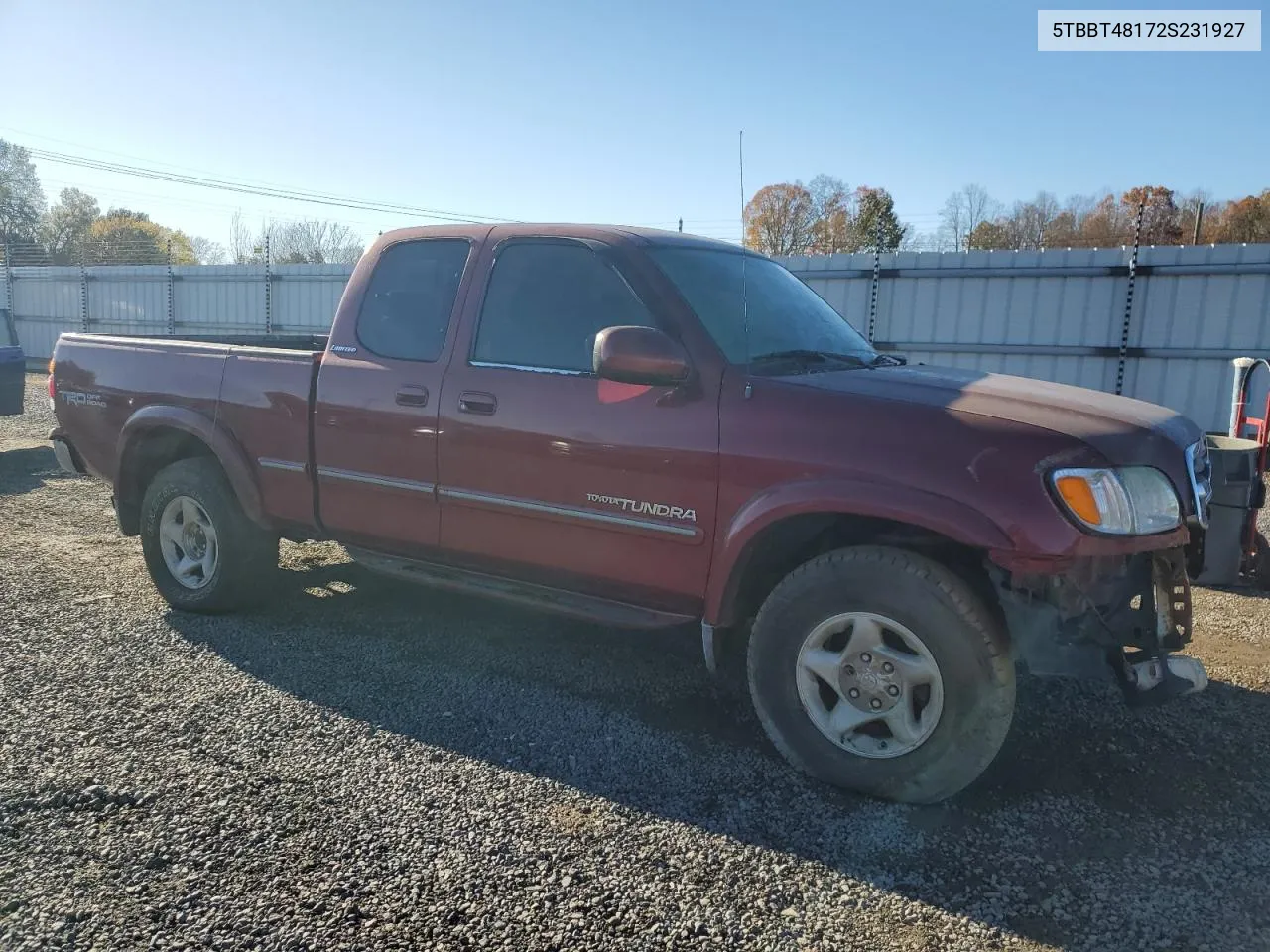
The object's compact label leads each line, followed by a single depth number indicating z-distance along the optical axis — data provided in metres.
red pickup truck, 2.94
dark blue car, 11.08
